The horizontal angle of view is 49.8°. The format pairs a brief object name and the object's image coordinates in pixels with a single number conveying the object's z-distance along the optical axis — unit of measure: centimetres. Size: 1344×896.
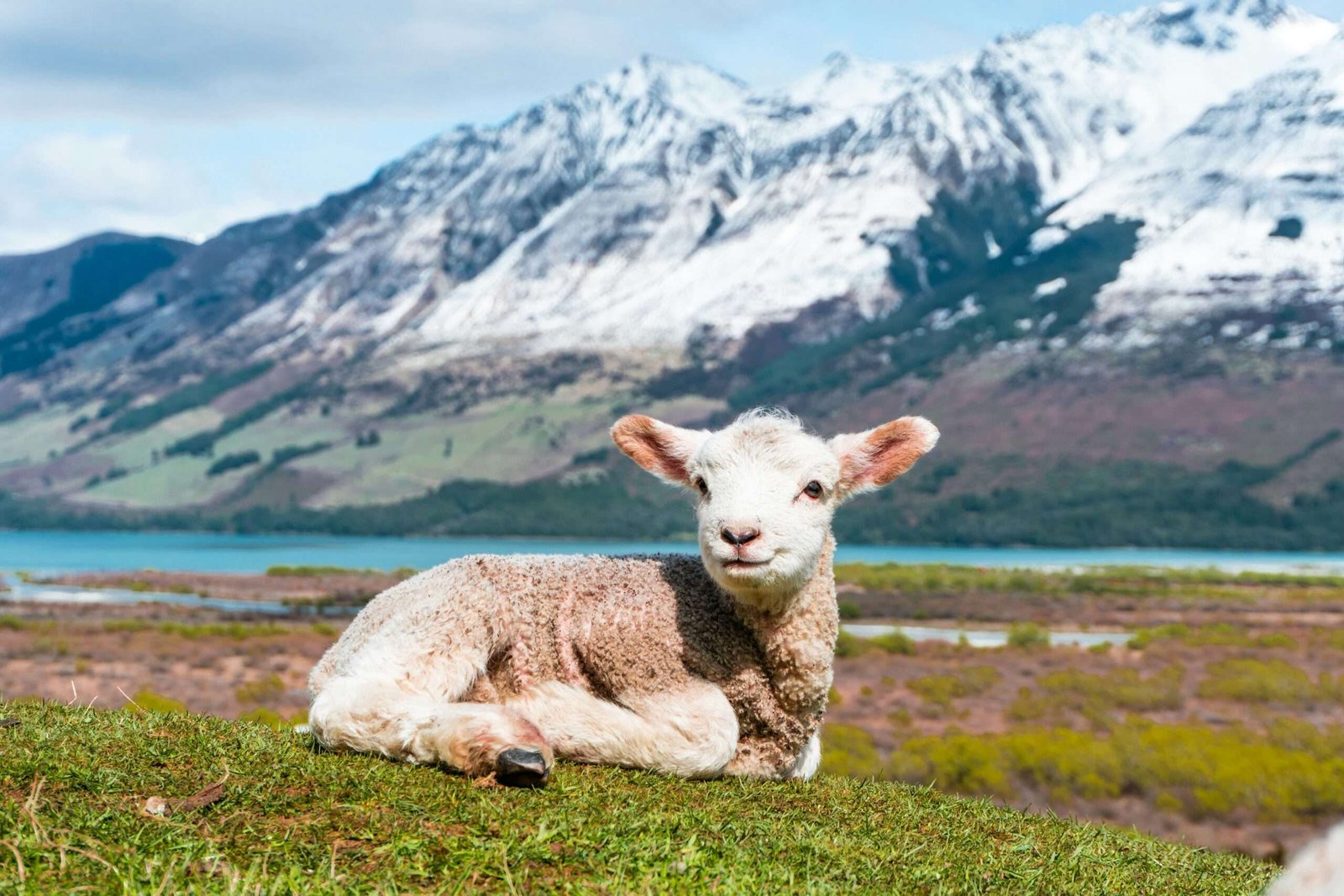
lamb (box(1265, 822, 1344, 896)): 356
